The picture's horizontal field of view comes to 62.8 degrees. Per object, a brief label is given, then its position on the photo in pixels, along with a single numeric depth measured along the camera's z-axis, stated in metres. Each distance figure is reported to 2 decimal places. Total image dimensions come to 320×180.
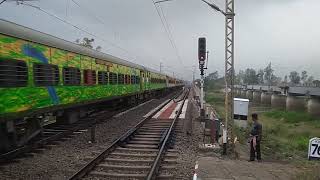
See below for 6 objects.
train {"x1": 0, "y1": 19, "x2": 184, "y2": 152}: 6.60
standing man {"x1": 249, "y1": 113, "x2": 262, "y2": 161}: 7.83
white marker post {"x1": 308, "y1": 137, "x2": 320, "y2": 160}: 6.42
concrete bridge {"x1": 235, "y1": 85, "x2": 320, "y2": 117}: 31.96
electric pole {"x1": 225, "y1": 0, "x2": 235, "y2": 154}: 8.51
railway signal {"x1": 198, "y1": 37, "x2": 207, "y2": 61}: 13.06
